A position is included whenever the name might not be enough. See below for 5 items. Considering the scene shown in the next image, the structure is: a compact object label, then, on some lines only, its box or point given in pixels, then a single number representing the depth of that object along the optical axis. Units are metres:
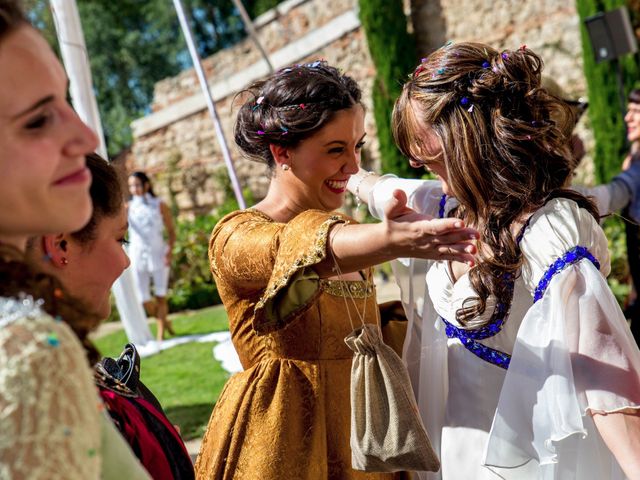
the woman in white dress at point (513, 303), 1.69
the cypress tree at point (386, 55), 12.34
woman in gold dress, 1.70
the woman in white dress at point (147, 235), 8.52
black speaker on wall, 7.56
